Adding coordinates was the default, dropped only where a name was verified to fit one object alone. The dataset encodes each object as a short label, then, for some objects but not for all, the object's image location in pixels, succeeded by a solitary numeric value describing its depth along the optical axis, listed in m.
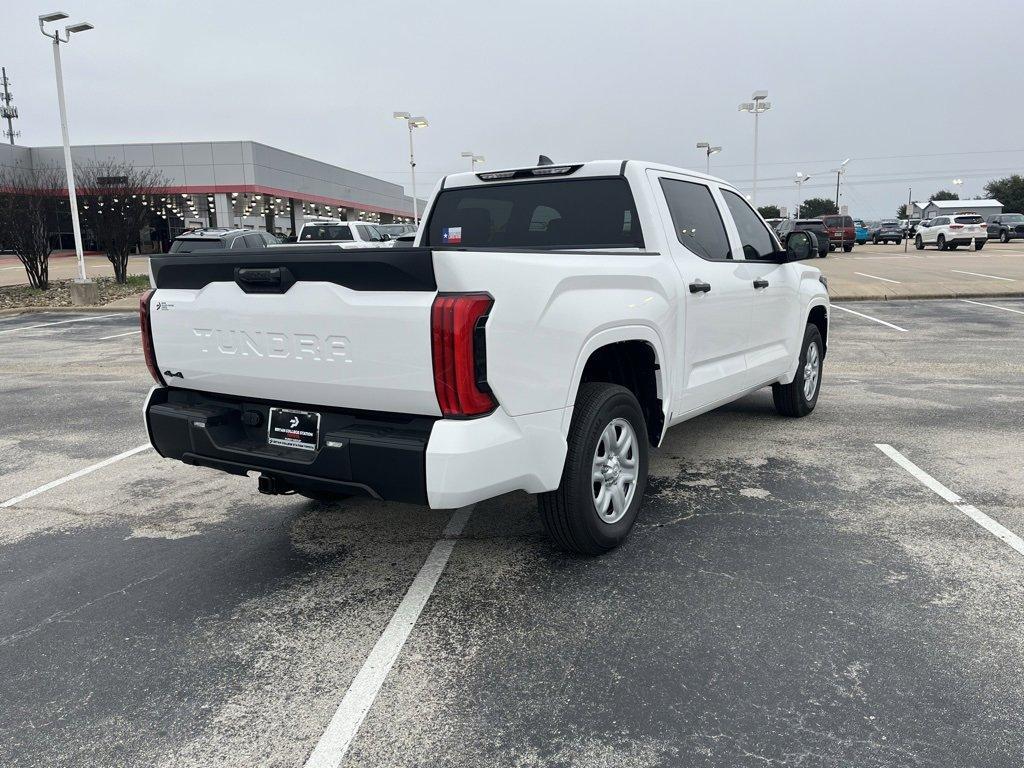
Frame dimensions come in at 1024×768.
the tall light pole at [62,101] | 18.84
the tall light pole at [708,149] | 42.92
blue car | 51.06
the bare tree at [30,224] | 20.25
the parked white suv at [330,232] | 21.03
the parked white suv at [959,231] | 36.38
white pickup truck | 3.00
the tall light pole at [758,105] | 33.38
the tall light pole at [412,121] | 36.00
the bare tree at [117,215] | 21.80
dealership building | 46.16
